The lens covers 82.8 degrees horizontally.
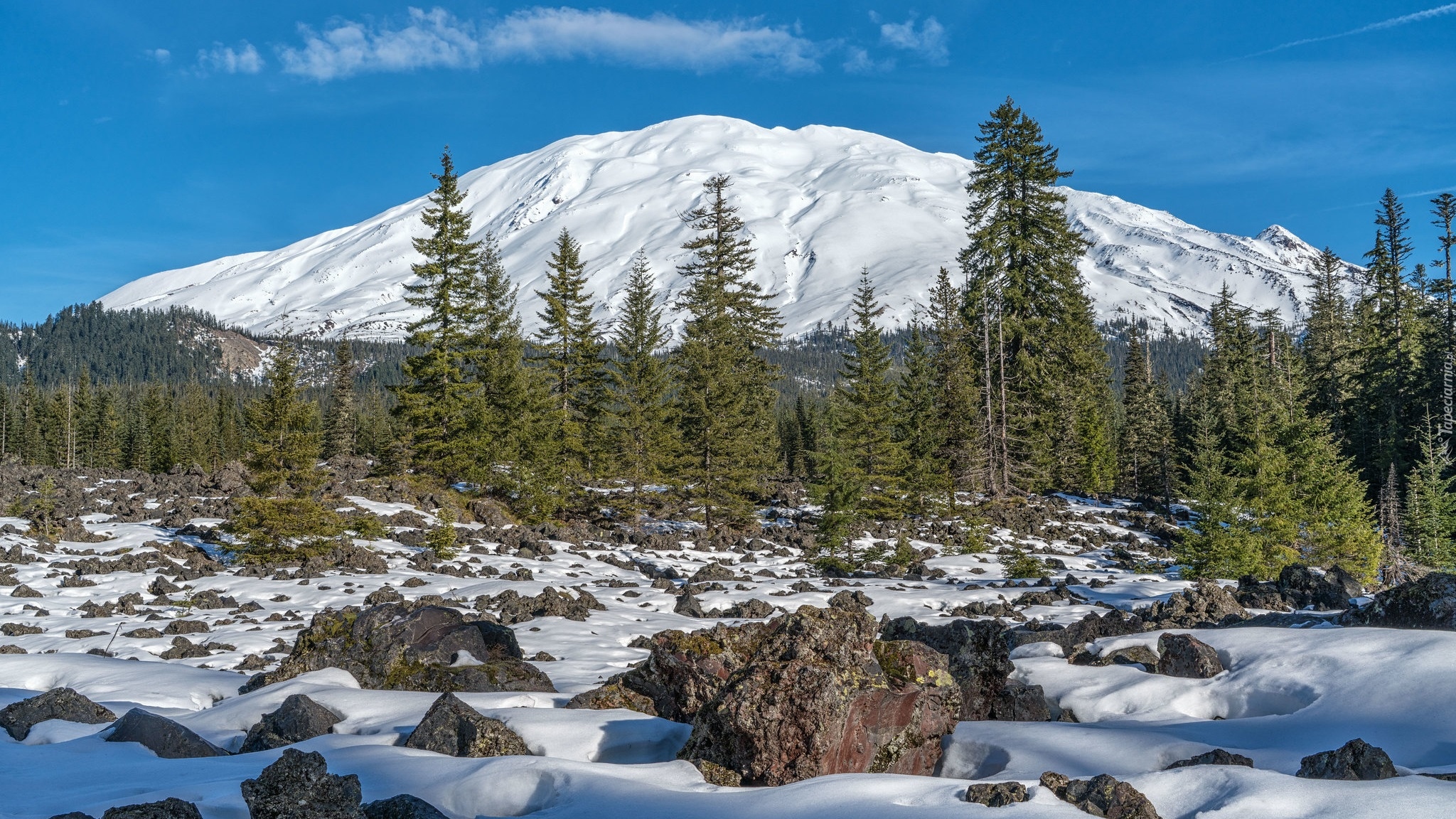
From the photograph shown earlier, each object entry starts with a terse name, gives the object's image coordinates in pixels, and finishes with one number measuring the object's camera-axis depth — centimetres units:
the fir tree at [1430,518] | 2508
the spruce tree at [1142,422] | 5244
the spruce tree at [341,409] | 5903
